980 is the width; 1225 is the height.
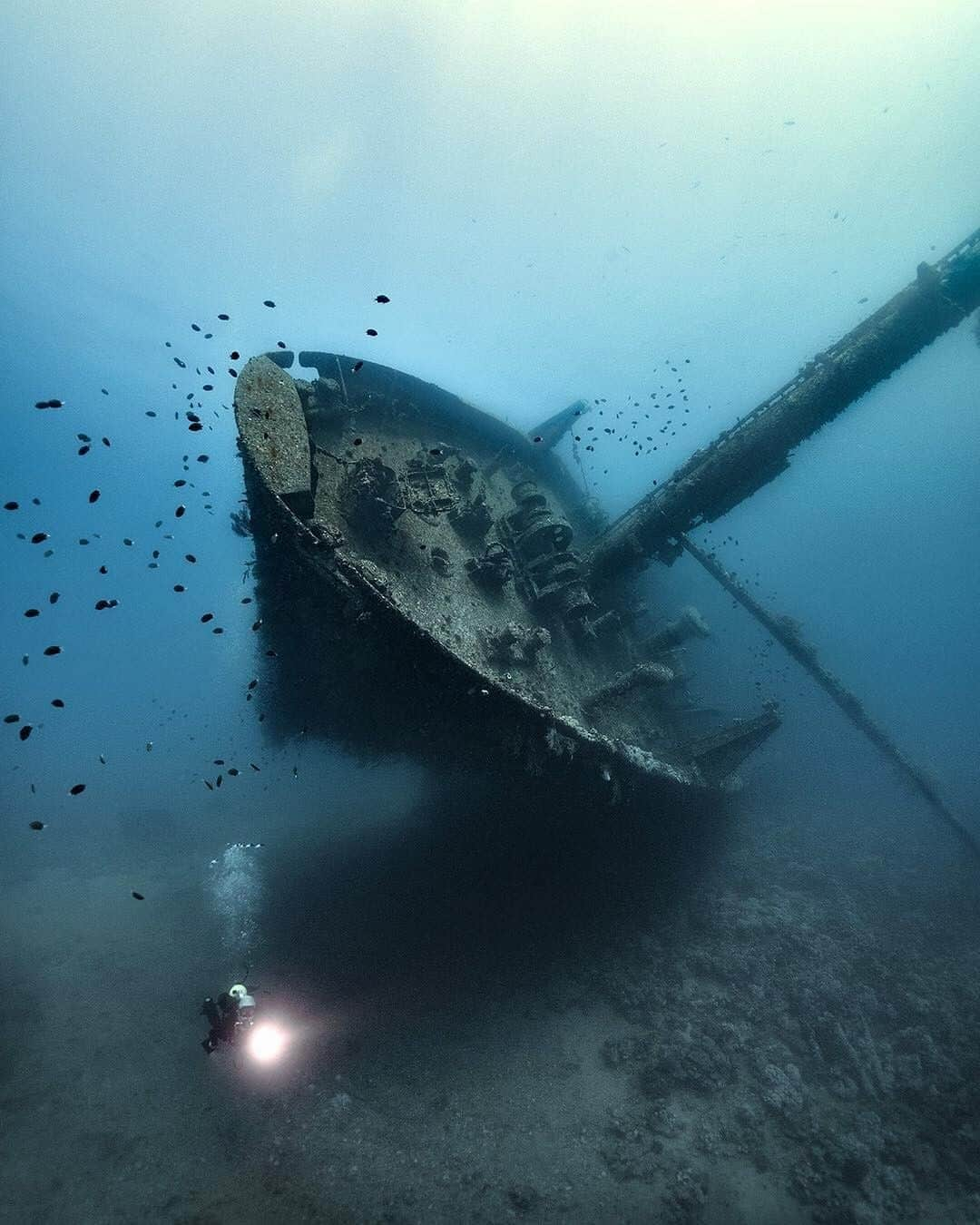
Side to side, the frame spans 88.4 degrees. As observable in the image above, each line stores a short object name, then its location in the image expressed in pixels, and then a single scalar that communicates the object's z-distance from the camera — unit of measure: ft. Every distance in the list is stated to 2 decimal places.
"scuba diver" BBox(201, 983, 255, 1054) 23.90
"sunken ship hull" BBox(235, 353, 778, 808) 19.08
